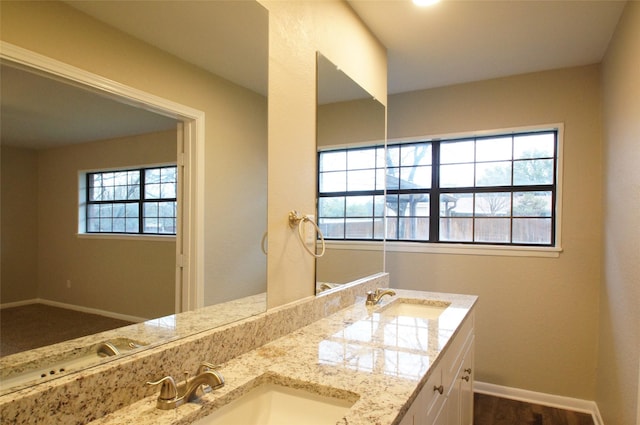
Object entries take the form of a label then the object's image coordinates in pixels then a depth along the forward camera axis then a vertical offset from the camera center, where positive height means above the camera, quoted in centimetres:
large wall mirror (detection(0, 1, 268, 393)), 74 +7
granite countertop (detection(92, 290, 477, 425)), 90 -51
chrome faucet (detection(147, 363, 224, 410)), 90 -47
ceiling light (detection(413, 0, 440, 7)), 202 +113
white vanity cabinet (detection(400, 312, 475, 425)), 119 -74
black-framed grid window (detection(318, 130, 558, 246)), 279 +16
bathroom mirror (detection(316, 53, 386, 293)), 197 +11
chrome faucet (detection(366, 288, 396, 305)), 213 -51
